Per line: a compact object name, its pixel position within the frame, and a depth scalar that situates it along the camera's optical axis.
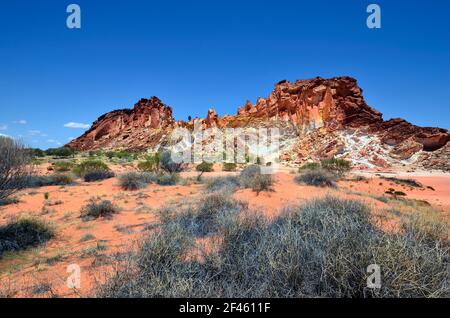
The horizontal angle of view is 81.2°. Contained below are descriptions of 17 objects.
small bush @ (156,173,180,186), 16.20
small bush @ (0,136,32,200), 6.84
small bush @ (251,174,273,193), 10.91
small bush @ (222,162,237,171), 27.52
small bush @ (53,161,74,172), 21.17
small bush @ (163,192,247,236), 5.87
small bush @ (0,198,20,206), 10.61
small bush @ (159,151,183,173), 20.88
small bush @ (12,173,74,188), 15.36
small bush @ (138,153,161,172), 21.41
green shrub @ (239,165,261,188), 12.40
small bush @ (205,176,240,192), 12.62
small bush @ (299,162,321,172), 25.25
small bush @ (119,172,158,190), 14.43
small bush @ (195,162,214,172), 25.04
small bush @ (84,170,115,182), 17.77
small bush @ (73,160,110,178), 19.23
